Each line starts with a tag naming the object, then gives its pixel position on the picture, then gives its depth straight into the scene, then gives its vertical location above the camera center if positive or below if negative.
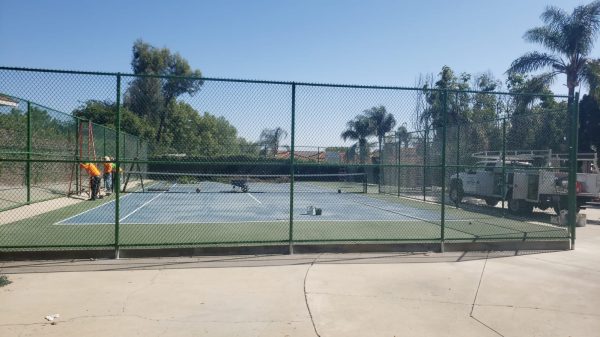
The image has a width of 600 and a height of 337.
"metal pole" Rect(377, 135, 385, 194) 24.05 -0.66
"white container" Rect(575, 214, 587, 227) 14.77 -1.66
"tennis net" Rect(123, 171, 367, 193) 13.33 -0.81
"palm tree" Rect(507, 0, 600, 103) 30.11 +7.54
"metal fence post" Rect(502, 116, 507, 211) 14.73 +0.63
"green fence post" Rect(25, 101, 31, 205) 14.85 +0.35
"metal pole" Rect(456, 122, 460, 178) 17.08 +1.02
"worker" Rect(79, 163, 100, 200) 17.97 -0.95
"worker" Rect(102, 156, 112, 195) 20.18 -0.88
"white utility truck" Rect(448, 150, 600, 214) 16.05 -0.71
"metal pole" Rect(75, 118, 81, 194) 18.45 +0.17
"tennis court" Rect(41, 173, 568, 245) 10.84 -1.64
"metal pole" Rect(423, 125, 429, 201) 19.23 +0.16
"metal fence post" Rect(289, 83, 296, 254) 8.91 -0.03
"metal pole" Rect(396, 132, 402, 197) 20.27 +0.75
